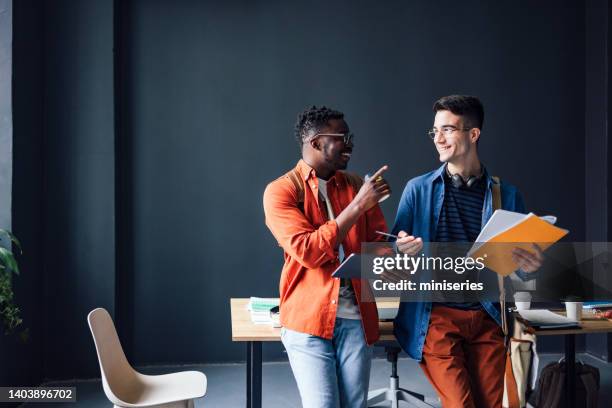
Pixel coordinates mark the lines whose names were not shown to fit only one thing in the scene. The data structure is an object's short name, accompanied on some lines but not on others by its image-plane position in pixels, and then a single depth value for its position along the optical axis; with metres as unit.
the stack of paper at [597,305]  3.34
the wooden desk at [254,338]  2.77
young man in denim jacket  2.28
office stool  3.86
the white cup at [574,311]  3.11
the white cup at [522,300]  3.31
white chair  2.70
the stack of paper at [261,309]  3.03
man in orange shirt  2.17
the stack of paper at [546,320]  2.98
